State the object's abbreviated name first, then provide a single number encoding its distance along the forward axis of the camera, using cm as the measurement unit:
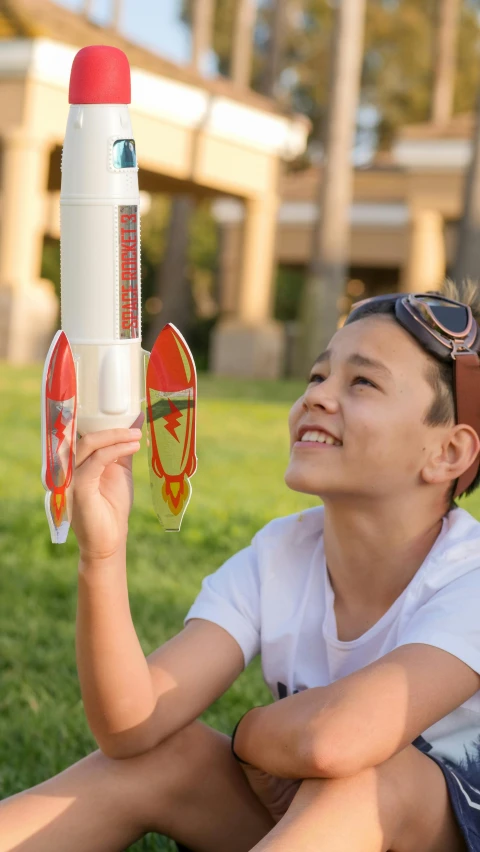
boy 173
